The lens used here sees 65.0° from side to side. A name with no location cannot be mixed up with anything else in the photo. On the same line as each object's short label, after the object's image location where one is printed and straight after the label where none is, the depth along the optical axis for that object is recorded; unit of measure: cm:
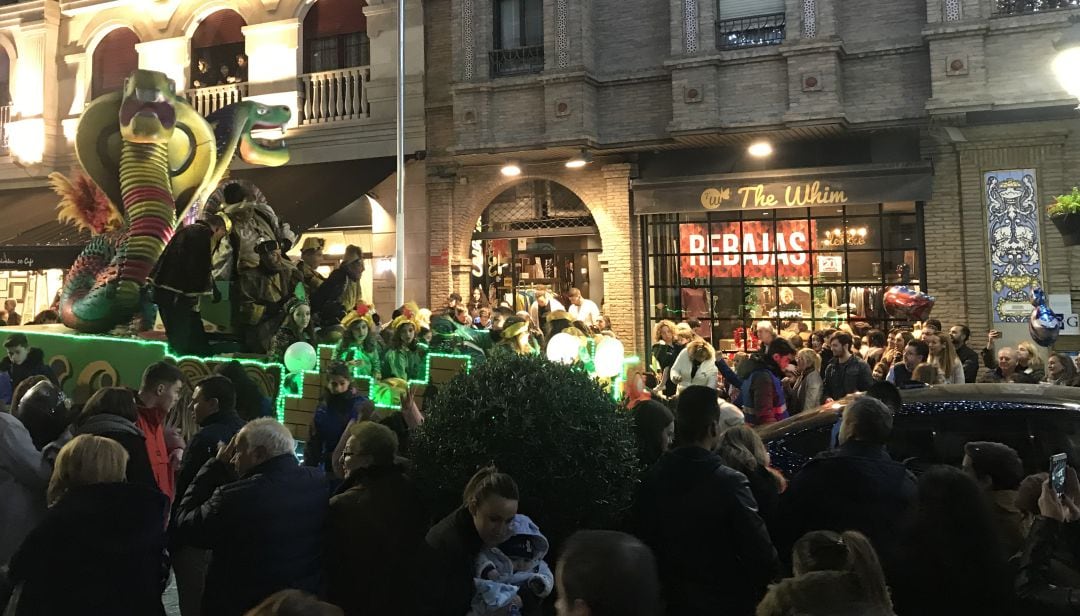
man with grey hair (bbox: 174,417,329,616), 325
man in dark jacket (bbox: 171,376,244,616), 447
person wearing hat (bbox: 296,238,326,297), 970
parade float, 886
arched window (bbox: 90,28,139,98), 2022
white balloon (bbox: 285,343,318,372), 852
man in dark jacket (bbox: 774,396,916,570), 346
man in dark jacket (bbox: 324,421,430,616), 308
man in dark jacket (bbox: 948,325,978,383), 930
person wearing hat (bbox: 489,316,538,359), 832
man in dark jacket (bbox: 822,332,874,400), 827
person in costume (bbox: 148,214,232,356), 905
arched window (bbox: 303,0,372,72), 1780
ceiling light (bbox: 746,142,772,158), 1449
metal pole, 1416
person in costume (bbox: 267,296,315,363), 917
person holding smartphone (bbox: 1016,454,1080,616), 294
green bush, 351
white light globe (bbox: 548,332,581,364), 792
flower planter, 749
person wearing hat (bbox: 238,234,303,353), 934
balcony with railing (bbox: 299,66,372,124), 1725
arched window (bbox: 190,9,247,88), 1881
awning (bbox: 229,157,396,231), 1529
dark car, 475
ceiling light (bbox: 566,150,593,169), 1512
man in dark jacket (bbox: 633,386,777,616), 335
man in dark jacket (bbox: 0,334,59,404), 873
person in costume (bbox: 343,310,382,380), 835
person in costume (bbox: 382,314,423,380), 836
